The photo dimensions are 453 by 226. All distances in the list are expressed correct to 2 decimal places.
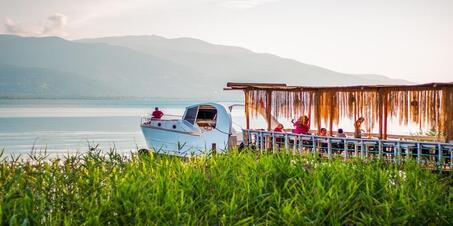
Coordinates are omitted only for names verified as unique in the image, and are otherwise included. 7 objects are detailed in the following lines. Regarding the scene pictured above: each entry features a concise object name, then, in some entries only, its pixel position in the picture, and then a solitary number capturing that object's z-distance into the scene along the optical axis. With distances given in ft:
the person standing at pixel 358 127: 66.95
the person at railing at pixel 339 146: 63.98
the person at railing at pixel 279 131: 71.95
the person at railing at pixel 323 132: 72.06
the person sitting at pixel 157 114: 97.81
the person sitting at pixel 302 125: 70.90
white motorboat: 84.23
